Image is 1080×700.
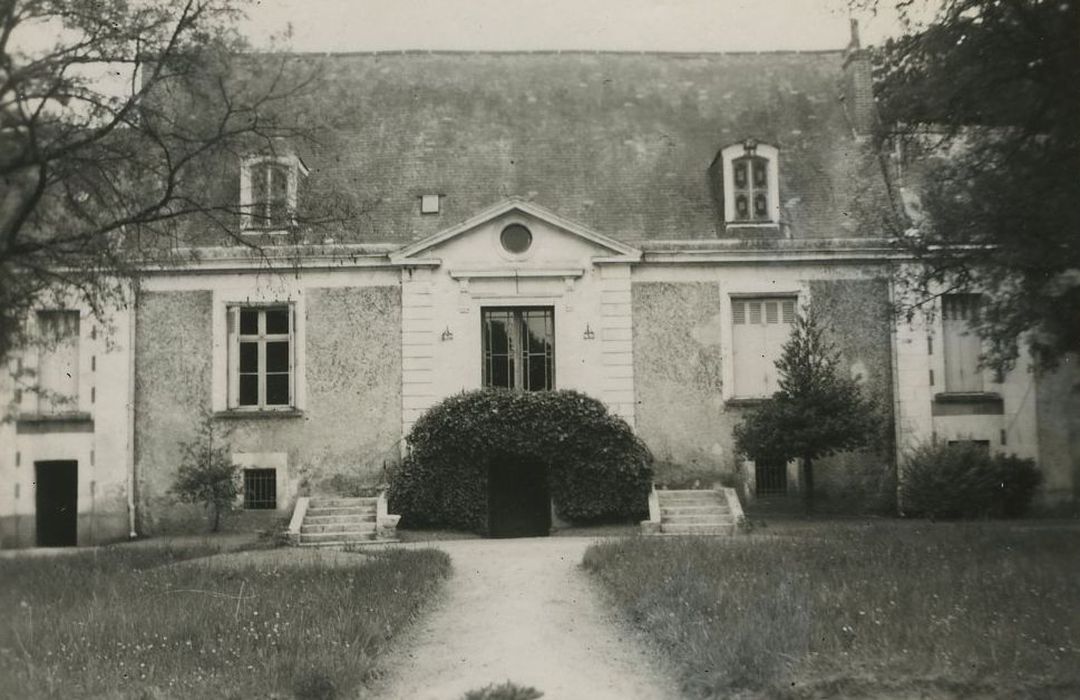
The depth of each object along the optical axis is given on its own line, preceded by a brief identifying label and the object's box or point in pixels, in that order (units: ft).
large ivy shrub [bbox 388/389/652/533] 54.29
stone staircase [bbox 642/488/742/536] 50.90
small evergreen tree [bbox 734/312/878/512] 52.70
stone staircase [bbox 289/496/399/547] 51.13
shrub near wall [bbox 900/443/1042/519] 54.08
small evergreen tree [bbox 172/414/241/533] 54.44
